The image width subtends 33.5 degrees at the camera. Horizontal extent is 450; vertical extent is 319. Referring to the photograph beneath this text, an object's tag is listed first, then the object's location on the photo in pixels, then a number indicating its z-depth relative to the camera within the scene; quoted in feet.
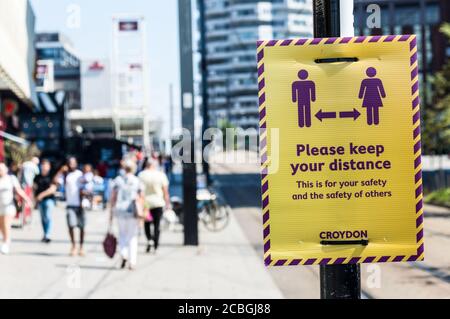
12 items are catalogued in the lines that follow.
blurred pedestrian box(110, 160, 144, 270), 37.81
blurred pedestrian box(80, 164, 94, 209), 43.18
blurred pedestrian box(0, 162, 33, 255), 42.95
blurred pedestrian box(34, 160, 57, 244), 48.42
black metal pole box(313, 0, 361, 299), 12.66
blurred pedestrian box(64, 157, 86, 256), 43.04
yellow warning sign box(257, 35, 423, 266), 11.92
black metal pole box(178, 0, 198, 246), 47.32
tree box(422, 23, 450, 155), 81.87
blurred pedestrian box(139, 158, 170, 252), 44.24
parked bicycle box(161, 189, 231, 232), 57.82
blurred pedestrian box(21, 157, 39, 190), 63.55
